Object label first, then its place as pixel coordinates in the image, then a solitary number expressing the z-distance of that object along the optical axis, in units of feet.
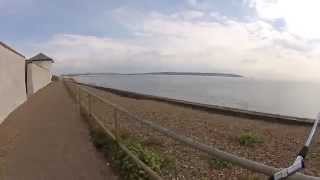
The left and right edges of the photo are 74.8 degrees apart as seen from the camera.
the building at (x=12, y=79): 21.02
